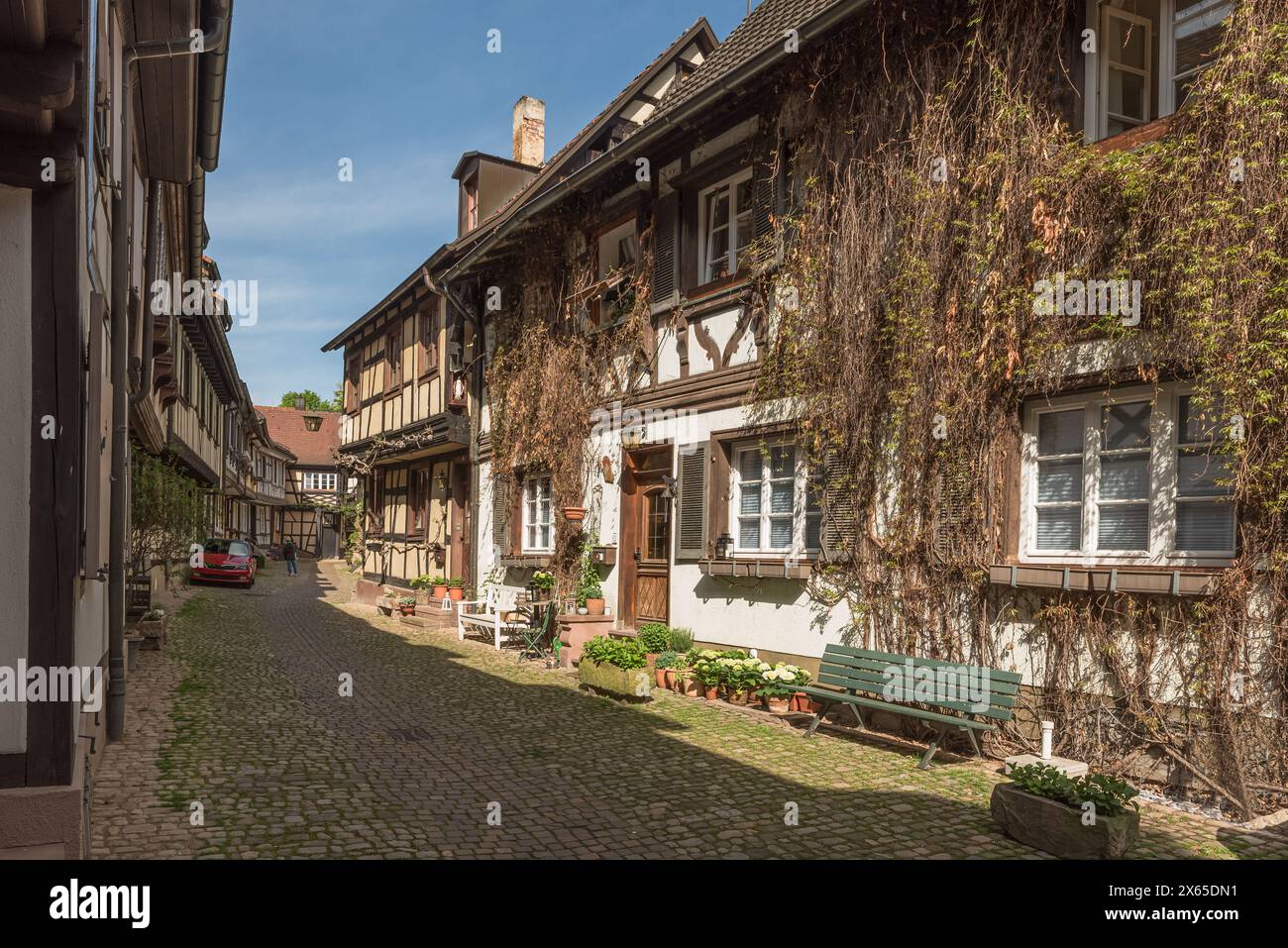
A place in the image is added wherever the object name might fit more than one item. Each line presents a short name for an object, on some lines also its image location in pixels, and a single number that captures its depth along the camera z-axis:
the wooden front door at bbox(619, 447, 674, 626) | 11.34
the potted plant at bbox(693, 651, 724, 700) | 9.24
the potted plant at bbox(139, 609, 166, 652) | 12.06
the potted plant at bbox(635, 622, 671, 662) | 10.37
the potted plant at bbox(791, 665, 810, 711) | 8.70
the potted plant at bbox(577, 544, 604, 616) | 12.03
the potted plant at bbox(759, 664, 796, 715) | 8.59
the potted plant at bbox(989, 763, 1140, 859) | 4.86
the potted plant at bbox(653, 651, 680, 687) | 9.85
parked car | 24.77
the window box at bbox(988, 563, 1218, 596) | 5.86
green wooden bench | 6.65
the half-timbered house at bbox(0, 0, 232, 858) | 3.58
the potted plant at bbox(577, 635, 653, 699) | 9.12
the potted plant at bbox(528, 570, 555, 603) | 13.25
